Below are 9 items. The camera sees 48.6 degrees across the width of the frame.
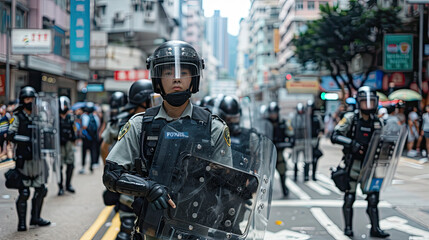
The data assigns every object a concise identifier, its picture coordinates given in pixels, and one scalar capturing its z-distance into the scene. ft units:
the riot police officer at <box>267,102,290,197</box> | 29.76
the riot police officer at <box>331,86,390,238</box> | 18.06
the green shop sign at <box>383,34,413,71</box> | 26.73
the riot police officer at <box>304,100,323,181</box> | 34.22
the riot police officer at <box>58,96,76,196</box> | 28.22
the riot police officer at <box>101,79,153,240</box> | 14.28
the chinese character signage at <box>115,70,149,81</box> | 89.86
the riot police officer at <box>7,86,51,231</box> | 17.28
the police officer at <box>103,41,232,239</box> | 8.20
